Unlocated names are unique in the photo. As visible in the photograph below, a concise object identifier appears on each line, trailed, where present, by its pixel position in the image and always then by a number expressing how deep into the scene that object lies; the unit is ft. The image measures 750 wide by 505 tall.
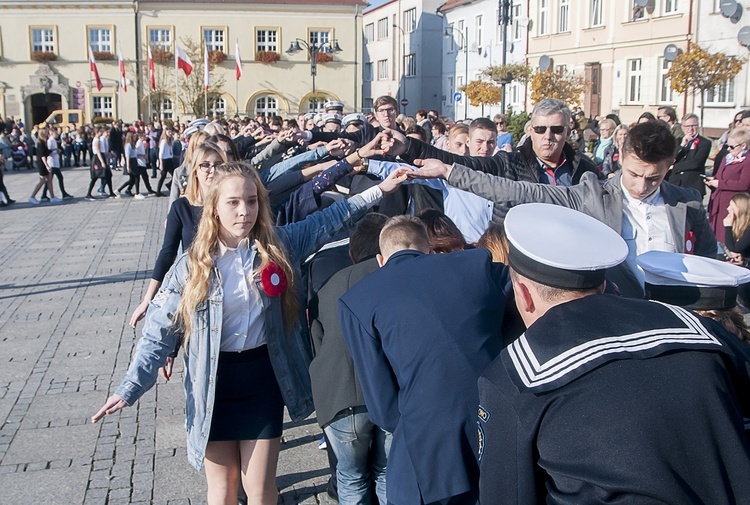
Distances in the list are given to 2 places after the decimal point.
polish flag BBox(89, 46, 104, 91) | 137.90
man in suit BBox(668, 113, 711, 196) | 37.52
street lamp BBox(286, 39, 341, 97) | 121.45
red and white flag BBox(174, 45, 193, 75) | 116.78
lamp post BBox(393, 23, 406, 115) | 200.01
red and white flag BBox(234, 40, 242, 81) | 155.94
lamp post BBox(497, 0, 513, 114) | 83.67
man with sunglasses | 15.10
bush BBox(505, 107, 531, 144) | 77.82
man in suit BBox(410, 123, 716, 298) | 11.47
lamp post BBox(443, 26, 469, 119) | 162.09
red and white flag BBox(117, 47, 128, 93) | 151.57
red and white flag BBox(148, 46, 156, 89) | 141.22
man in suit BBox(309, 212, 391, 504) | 11.15
